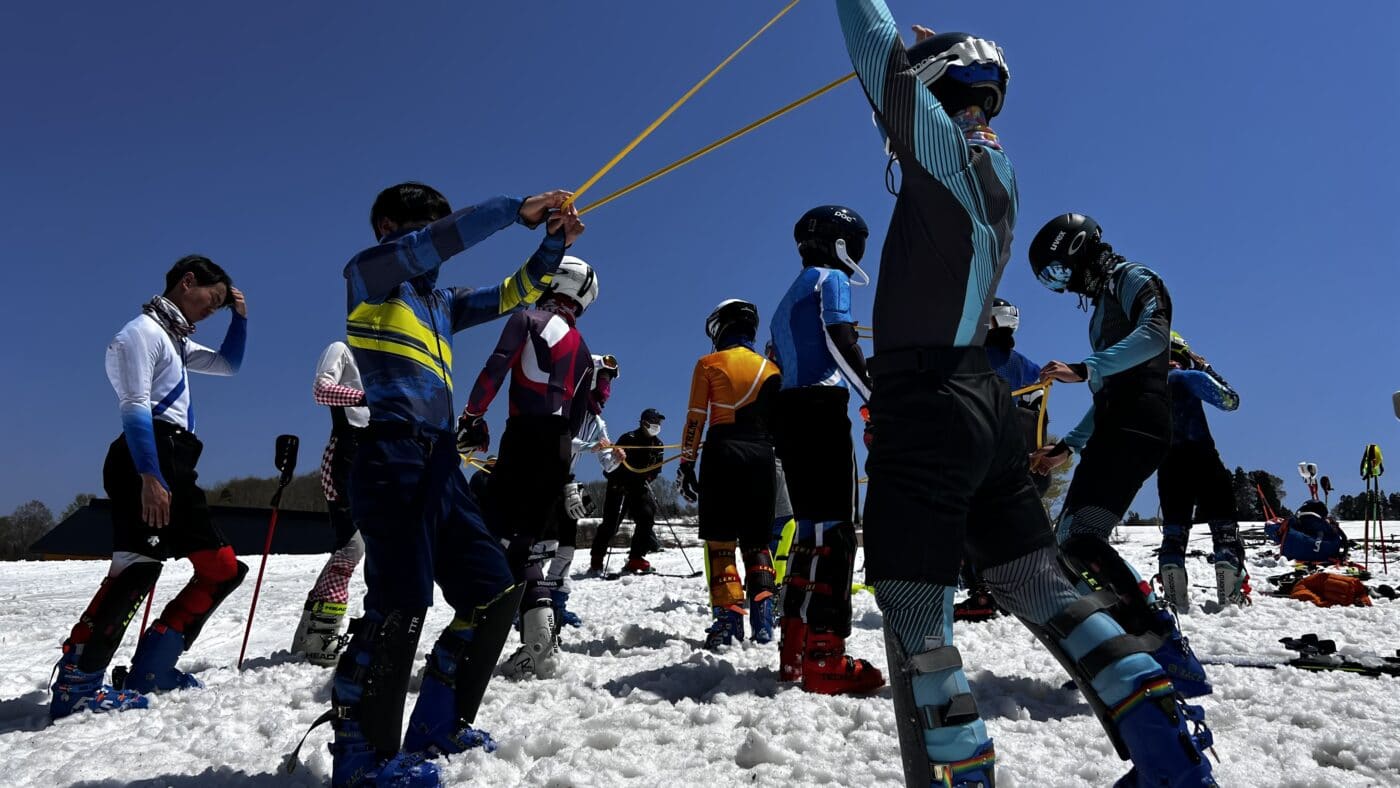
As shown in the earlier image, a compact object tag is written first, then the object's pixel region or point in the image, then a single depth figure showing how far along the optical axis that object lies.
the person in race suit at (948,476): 1.88
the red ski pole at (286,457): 4.89
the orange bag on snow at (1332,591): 6.17
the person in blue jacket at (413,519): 2.49
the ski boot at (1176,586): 6.00
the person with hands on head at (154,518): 3.61
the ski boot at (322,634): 4.70
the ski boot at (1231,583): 6.20
